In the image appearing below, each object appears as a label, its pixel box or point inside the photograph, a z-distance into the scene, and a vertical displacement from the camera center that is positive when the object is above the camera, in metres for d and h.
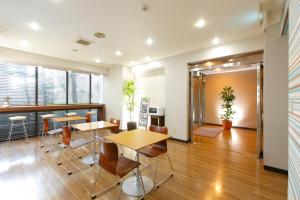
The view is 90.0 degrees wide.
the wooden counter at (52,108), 4.58 -0.34
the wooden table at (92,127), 3.20 -0.63
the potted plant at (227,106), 6.80 -0.31
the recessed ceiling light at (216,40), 3.68 +1.49
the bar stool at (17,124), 4.81 -0.87
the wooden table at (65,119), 4.38 -0.62
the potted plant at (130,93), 6.32 +0.24
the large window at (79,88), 6.48 +0.49
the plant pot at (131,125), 4.94 -0.89
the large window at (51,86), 5.64 +0.47
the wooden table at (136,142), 2.21 -0.65
